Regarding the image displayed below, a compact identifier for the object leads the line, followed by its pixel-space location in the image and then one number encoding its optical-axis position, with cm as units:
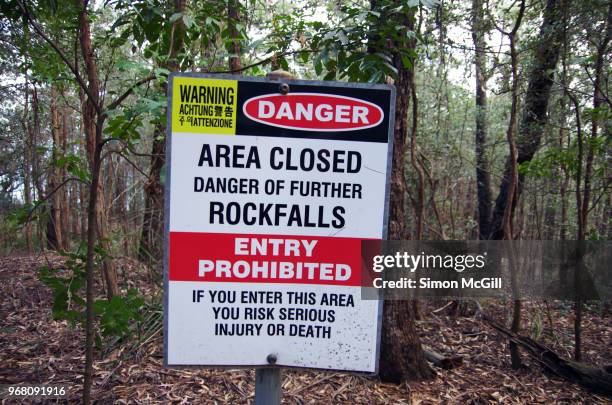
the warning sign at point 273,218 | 164
